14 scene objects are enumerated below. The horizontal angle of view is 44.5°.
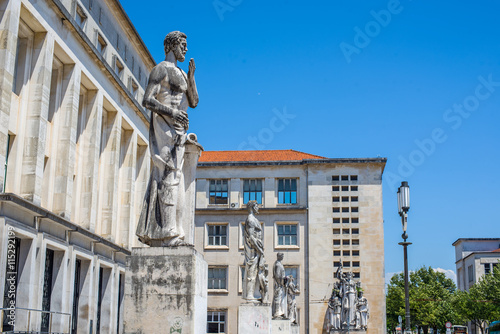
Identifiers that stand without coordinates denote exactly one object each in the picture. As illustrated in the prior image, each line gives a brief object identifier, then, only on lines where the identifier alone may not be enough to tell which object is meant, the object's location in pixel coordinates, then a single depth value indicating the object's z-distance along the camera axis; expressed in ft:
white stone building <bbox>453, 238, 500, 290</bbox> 339.57
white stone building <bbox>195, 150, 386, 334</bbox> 209.56
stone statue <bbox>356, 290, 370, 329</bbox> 126.27
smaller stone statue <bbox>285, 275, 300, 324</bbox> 107.40
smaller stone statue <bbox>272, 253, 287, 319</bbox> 85.20
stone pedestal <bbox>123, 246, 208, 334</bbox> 27.61
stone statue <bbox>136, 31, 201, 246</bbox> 29.12
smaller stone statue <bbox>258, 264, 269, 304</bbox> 66.49
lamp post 65.46
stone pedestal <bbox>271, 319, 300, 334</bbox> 81.05
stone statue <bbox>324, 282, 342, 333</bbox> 127.65
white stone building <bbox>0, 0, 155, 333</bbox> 81.51
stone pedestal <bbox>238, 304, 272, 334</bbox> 61.05
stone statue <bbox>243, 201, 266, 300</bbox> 64.13
